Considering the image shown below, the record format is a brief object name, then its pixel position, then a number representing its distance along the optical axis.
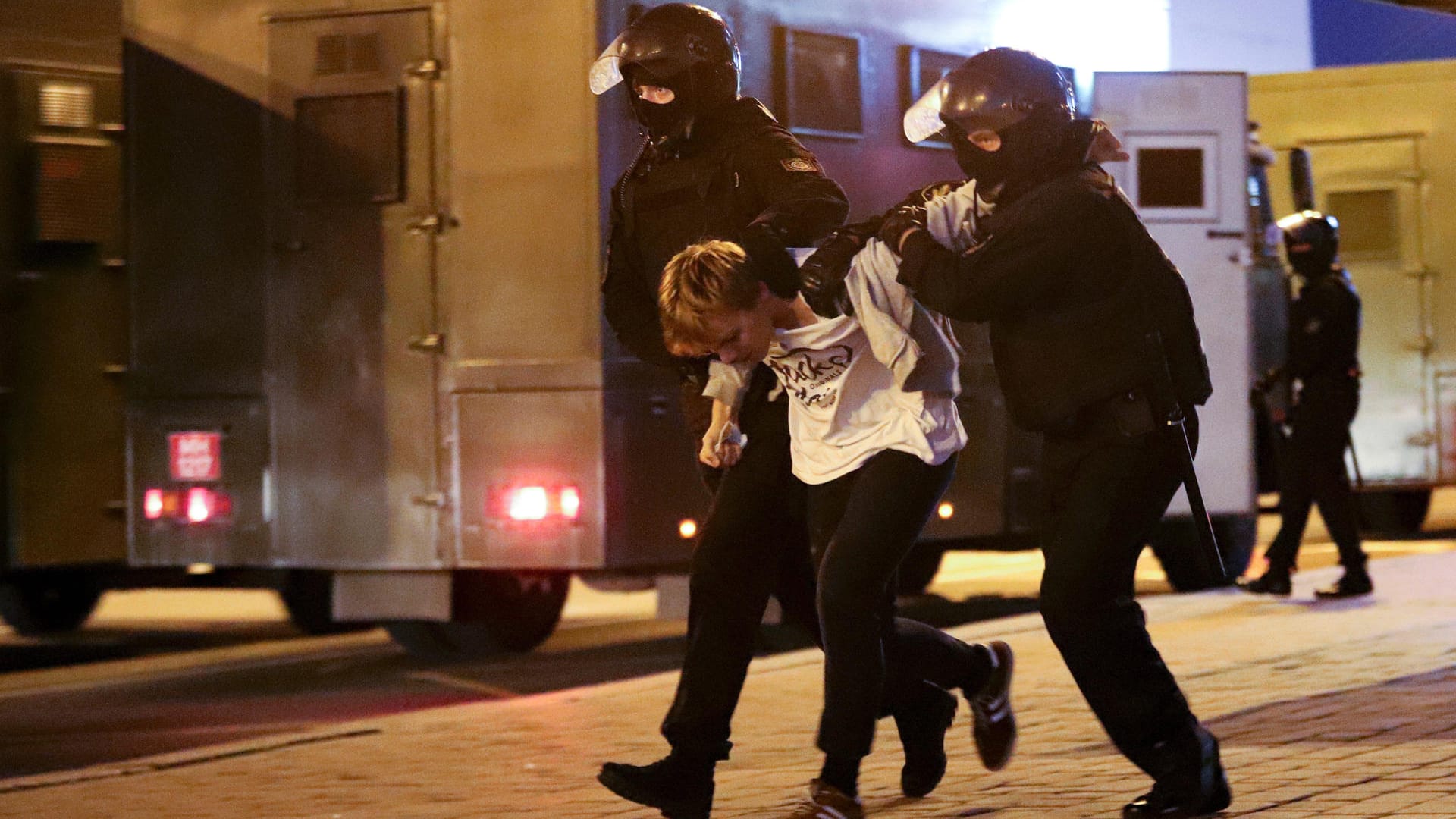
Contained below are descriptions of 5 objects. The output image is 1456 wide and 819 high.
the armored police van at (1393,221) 29.80
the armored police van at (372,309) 17.56
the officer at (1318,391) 20.92
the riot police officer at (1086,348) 9.55
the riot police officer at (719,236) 10.27
